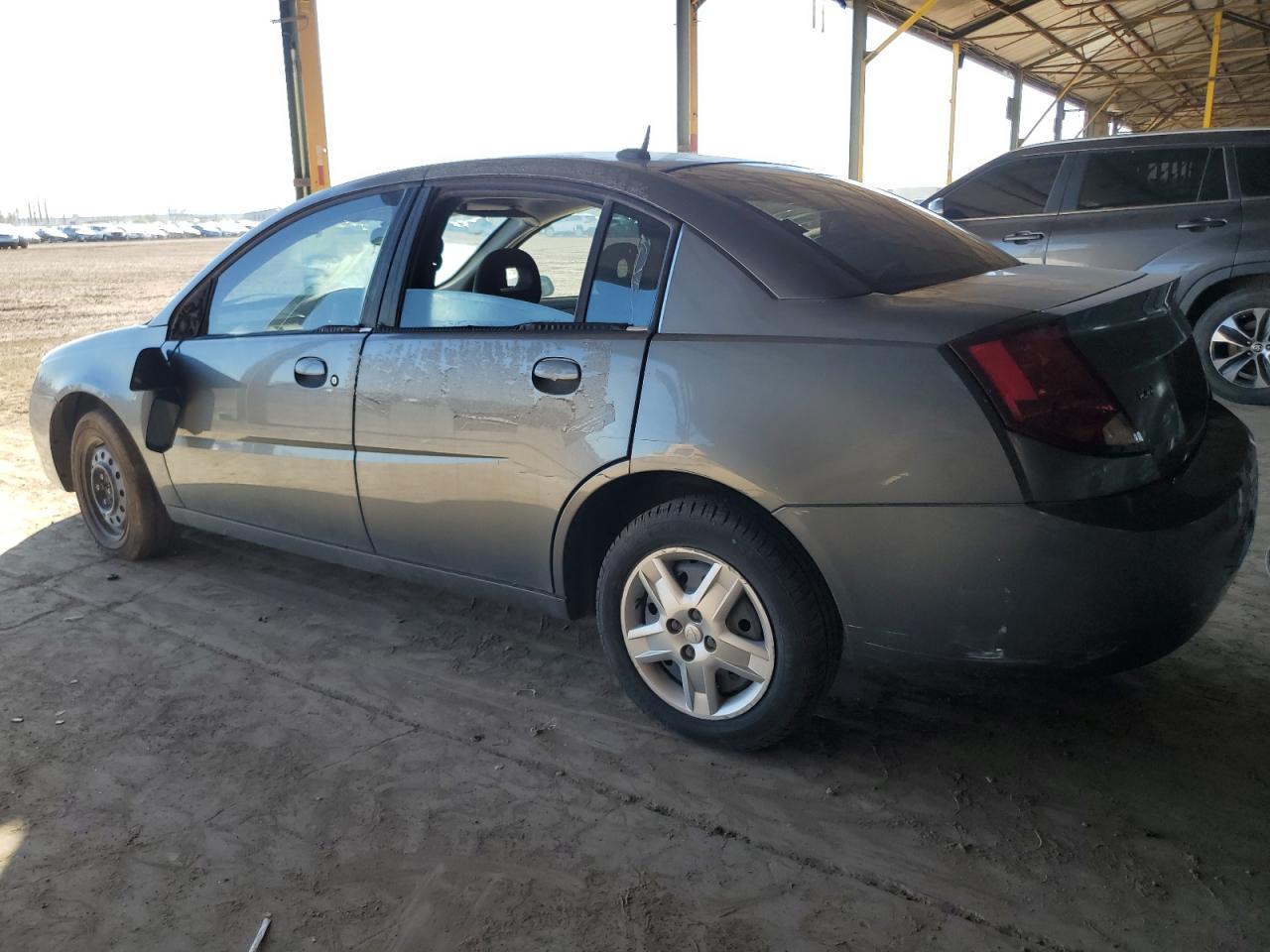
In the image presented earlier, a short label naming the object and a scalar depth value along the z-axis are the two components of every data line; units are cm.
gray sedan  211
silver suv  620
